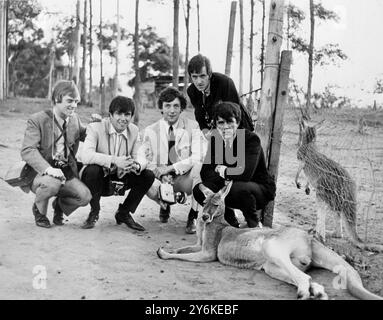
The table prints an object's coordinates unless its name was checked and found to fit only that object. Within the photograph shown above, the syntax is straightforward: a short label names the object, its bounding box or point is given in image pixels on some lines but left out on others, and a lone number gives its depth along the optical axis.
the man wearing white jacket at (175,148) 5.10
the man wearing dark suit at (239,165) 4.53
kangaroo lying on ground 3.33
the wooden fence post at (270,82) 5.22
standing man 4.97
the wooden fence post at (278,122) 5.20
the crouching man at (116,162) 4.91
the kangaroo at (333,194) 4.71
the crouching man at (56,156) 4.84
